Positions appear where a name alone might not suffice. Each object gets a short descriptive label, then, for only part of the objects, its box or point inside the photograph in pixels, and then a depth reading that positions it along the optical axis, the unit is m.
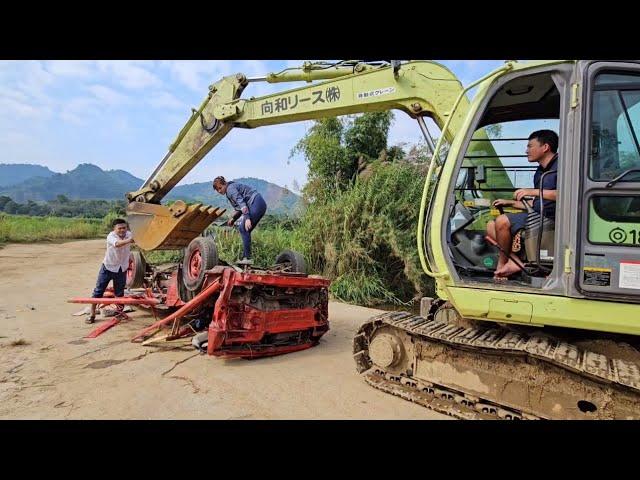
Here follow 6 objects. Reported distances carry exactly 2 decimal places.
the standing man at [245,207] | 5.84
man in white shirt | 6.33
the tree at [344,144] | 14.33
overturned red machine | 4.33
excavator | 2.66
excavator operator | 3.20
